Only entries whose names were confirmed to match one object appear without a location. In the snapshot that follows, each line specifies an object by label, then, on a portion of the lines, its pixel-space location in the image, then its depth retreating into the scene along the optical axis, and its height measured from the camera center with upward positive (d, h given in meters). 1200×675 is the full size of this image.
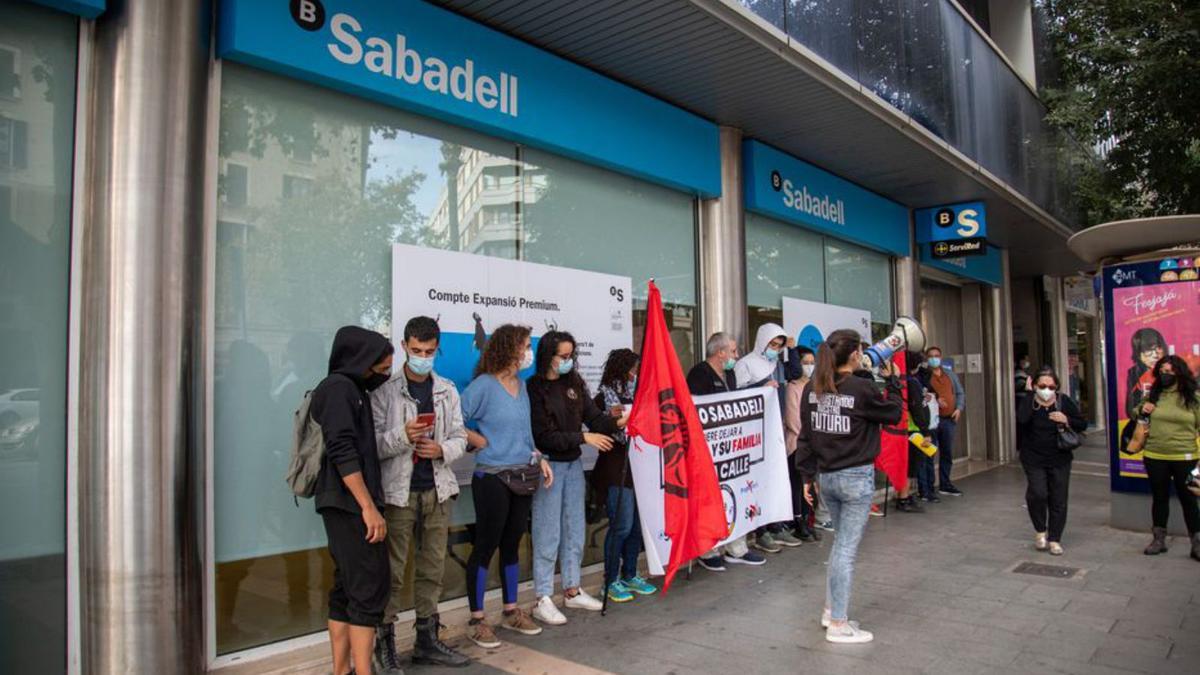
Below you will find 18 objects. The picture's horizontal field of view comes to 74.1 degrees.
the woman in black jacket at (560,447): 5.15 -0.48
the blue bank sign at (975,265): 12.08 +1.73
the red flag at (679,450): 5.31 -0.53
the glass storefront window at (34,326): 3.62 +0.26
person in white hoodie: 7.12 +0.00
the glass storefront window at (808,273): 8.62 +1.19
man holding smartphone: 4.14 -0.54
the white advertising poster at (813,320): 8.98 +0.59
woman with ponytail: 4.70 -0.47
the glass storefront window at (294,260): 4.31 +0.69
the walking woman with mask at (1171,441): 6.75 -0.65
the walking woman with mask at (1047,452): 6.72 -0.73
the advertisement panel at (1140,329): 7.59 +0.35
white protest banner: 5.47 -0.72
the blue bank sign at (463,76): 4.44 +1.99
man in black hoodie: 3.57 -0.55
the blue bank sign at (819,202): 8.23 +1.98
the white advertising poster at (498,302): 5.15 +0.52
